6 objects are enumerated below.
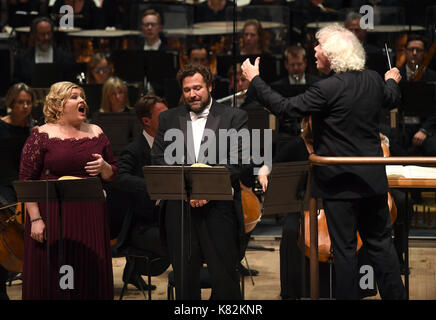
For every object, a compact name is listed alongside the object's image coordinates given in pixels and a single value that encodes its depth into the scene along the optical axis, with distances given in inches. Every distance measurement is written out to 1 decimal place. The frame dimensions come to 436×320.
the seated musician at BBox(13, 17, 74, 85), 666.2
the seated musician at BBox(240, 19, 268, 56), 653.9
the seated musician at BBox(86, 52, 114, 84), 642.2
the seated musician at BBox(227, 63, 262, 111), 579.0
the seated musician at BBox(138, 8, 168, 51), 676.7
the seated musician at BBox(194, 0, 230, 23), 761.0
